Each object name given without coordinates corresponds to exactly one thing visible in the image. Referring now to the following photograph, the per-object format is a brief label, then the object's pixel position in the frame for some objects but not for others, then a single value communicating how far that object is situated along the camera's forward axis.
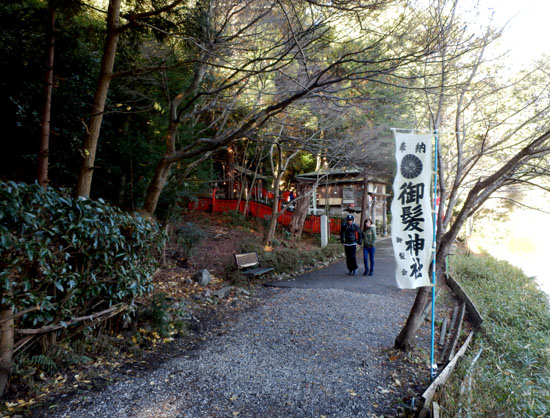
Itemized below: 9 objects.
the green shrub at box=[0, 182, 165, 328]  2.73
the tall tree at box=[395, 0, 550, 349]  4.52
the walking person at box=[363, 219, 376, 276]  8.82
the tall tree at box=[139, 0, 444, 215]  4.52
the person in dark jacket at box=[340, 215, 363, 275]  8.95
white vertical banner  4.05
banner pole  3.86
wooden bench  8.48
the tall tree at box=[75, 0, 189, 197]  4.36
